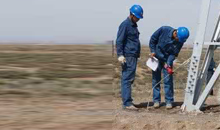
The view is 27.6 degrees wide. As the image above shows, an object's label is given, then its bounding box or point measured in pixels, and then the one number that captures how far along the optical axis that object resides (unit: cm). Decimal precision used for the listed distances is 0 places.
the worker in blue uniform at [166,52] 746
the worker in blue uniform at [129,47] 712
